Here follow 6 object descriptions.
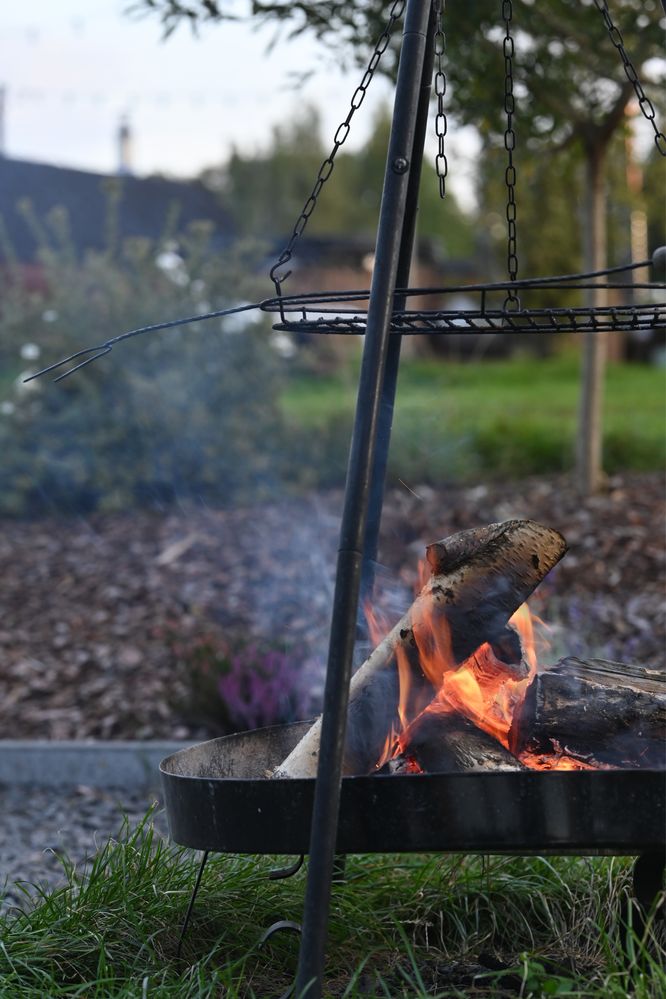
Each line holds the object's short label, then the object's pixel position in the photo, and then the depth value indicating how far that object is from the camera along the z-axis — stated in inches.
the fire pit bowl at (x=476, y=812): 78.0
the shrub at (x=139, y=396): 313.3
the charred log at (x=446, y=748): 88.8
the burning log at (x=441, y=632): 92.4
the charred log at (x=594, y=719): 90.3
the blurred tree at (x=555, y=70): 185.0
